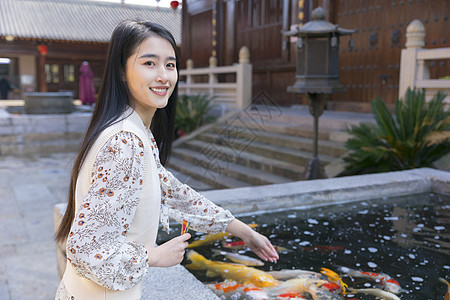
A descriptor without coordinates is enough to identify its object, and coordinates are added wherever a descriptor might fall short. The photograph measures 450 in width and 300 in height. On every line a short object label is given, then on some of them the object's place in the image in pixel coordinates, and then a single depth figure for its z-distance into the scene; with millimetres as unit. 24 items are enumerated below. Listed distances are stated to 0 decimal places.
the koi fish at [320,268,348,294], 2332
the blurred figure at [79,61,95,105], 16234
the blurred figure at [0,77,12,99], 23150
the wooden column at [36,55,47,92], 20562
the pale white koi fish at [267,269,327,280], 2429
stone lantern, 5137
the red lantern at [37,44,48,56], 19484
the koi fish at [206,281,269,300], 2201
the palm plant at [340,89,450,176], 5188
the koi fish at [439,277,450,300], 2211
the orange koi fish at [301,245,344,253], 2848
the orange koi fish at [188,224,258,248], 2943
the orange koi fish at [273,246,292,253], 2824
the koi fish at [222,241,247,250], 2908
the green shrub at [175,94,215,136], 9461
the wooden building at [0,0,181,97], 19484
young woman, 1071
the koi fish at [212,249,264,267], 2637
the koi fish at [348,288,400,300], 2213
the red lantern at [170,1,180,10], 13156
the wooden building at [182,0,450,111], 7516
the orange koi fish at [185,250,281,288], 2367
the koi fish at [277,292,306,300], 2170
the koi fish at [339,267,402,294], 2311
